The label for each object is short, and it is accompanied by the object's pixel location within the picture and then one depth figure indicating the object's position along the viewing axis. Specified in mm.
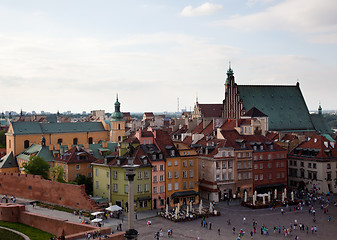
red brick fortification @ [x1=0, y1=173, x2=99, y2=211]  60406
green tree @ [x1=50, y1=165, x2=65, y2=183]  70188
